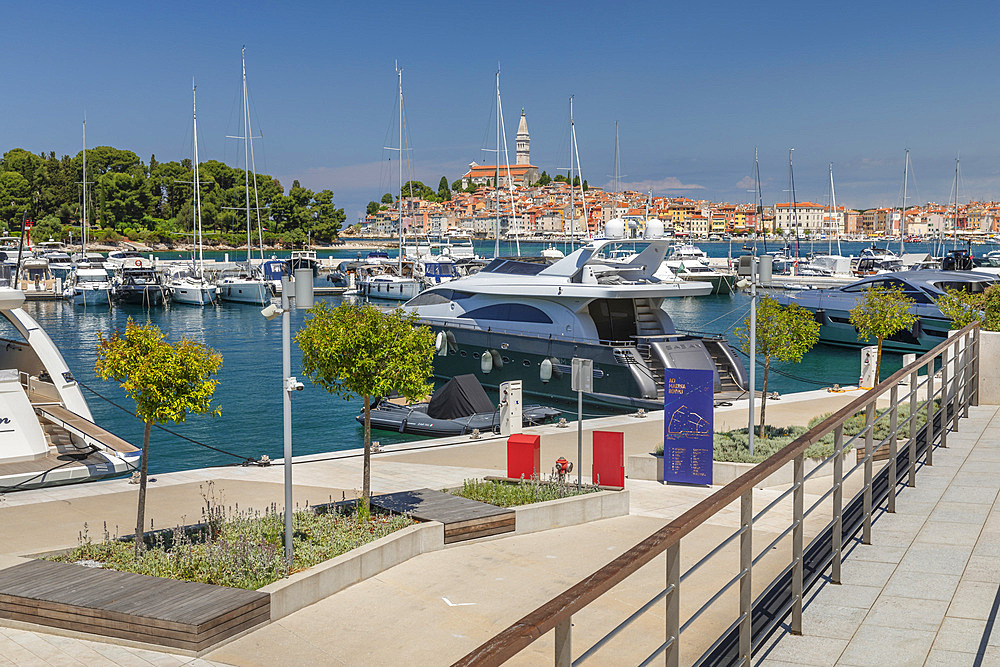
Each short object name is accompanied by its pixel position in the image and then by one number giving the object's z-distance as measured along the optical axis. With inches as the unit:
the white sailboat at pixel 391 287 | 2623.0
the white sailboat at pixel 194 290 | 2496.3
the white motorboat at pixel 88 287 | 2568.9
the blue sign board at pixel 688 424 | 504.1
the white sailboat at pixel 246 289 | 2502.3
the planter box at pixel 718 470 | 511.5
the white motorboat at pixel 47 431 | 563.8
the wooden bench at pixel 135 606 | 269.1
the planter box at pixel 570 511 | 407.5
